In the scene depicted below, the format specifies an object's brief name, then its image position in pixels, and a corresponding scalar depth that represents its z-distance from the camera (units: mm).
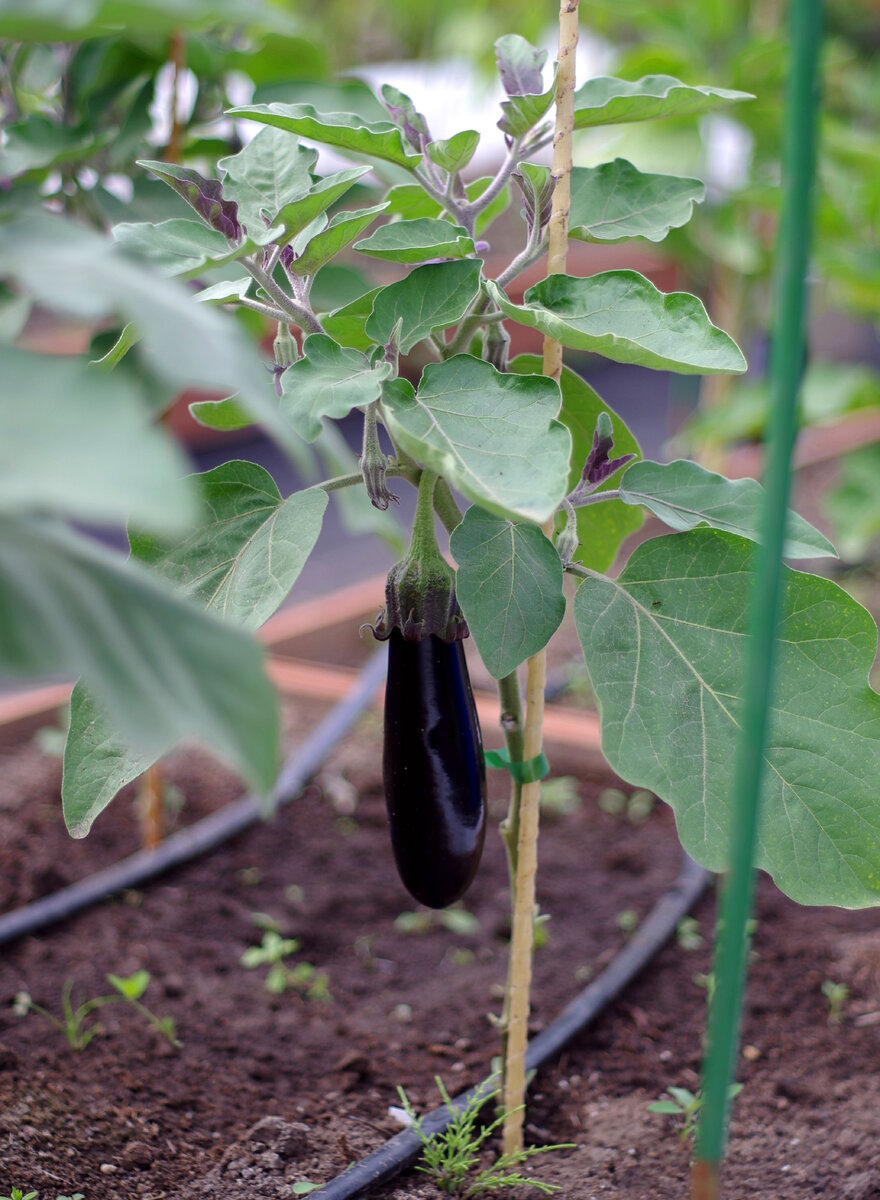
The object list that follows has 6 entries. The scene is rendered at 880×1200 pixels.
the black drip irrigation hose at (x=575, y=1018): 721
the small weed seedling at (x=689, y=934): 1113
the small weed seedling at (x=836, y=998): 992
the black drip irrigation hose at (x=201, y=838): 1108
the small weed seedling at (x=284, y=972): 1041
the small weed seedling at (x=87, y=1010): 912
